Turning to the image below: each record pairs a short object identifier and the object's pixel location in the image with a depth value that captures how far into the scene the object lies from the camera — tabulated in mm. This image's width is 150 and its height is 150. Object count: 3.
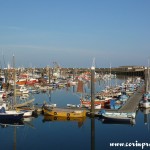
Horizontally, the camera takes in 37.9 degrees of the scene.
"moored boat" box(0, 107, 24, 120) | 19103
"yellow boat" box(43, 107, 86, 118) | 19529
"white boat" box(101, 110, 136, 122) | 18658
